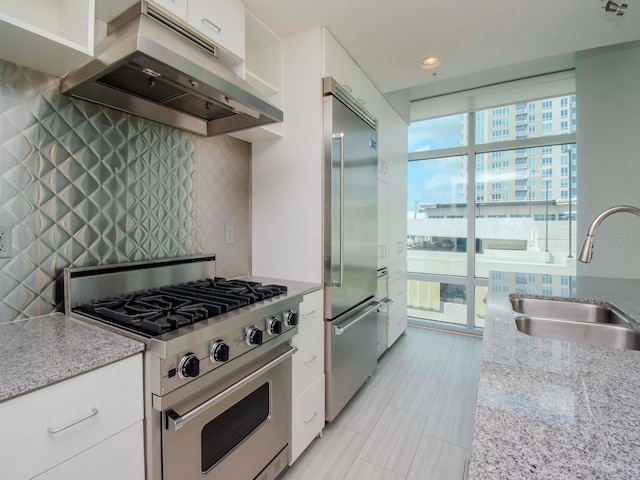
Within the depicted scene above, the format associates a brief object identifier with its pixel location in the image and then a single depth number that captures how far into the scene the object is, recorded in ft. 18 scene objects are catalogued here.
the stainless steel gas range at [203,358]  3.06
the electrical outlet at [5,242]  3.56
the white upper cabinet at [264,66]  5.88
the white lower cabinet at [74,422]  2.20
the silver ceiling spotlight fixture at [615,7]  5.07
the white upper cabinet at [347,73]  6.00
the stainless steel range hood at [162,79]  3.26
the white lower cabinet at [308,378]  5.12
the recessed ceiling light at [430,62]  7.06
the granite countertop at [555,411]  1.41
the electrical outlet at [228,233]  6.46
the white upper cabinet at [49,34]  3.05
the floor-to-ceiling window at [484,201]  10.63
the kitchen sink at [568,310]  4.65
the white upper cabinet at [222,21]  4.27
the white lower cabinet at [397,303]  9.82
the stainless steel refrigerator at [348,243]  5.92
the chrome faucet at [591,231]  4.02
